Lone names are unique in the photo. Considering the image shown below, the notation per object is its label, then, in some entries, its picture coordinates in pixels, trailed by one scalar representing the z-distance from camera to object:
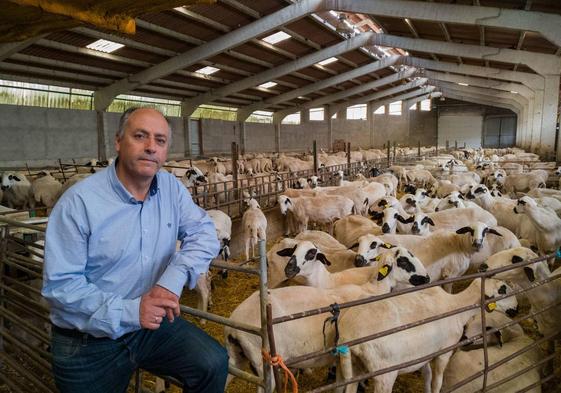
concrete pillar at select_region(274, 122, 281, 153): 34.62
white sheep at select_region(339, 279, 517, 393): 3.33
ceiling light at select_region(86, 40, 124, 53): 15.37
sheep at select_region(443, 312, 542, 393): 3.65
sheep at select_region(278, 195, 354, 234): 10.40
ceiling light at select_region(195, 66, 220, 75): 21.21
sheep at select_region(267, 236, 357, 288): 5.87
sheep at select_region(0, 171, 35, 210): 11.71
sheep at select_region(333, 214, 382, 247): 7.76
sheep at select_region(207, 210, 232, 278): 7.27
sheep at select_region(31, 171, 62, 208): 11.20
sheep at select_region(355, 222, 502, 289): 6.10
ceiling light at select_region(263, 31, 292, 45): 18.00
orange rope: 2.17
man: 1.80
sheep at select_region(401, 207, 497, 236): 7.71
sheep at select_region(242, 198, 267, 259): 8.39
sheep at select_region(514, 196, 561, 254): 7.32
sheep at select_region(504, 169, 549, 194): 12.93
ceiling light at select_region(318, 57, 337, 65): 23.85
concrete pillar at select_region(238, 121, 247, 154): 31.12
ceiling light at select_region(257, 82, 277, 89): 27.54
